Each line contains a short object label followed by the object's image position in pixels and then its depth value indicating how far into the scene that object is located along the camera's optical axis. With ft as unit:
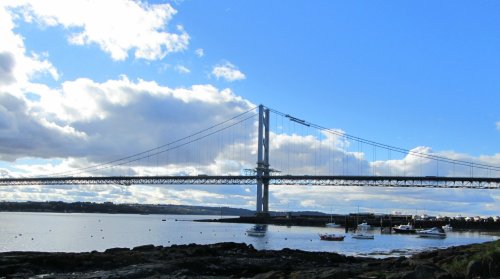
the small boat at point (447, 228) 377.30
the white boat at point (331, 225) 393.50
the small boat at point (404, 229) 332.37
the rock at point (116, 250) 108.68
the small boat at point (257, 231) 263.82
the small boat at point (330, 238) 232.53
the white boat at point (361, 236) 249.14
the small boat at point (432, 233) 286.66
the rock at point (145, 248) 124.06
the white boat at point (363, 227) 359.87
